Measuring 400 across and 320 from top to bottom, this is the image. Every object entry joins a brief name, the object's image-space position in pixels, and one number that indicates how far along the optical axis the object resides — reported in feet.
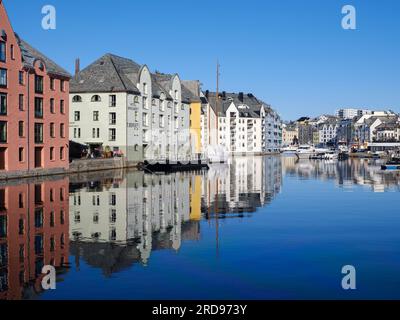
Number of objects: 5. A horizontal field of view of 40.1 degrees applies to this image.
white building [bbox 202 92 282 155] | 564.30
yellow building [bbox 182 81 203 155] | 362.94
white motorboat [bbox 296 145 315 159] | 540.11
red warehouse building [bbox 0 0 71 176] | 171.53
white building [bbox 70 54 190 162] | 268.00
